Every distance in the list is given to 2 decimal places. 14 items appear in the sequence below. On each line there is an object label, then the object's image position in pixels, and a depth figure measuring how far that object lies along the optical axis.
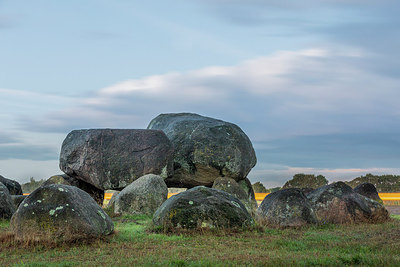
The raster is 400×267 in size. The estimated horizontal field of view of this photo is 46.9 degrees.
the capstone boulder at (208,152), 27.89
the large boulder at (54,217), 12.53
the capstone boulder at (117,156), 26.55
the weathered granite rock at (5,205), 19.64
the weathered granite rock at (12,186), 27.73
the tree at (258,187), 44.78
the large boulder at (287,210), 16.64
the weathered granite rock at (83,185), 28.14
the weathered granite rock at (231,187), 25.44
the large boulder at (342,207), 18.33
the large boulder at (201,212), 14.52
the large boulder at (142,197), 21.25
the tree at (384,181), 41.44
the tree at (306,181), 40.41
